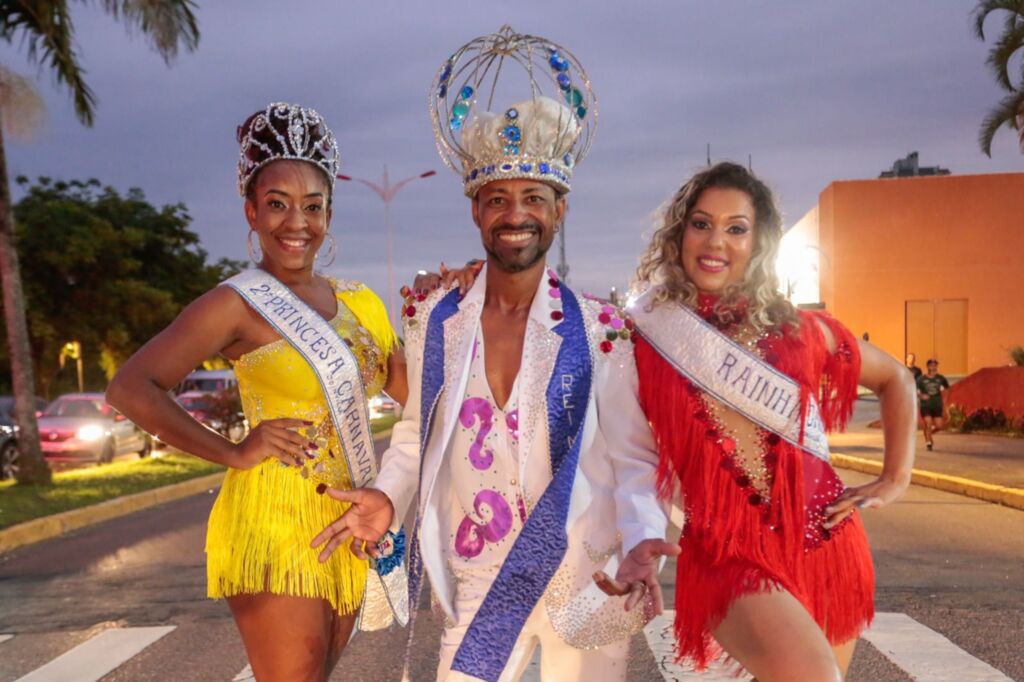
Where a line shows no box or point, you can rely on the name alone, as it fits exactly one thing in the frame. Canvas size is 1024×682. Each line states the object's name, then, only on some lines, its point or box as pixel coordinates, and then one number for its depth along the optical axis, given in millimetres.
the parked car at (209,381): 25688
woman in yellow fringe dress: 3092
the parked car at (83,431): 19172
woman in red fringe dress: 3160
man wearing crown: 2986
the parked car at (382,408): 50794
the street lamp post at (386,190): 39906
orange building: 40094
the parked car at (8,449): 15742
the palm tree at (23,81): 13297
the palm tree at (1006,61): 19953
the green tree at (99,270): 28797
